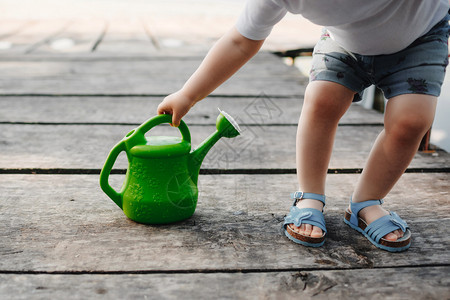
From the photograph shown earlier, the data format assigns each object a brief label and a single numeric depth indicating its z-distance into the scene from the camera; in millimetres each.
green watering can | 1017
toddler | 951
